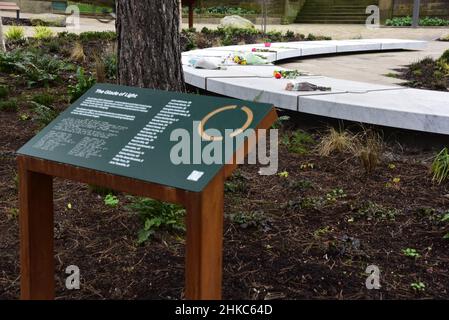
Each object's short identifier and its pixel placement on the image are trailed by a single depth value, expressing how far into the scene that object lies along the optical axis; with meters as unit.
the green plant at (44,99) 6.77
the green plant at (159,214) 3.58
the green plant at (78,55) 10.44
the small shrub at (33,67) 7.99
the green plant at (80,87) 6.59
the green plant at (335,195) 4.12
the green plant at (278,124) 5.42
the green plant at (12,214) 3.92
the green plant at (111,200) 4.07
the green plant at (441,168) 4.41
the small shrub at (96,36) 13.12
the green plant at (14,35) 12.70
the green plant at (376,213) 3.83
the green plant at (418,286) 2.98
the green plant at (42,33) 12.71
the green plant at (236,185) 4.35
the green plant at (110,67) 8.52
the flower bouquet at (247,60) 8.88
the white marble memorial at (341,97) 5.02
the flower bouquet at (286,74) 7.28
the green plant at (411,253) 3.33
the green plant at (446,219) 3.42
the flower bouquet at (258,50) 11.21
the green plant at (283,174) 4.65
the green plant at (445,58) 9.50
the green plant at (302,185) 4.37
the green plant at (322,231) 3.58
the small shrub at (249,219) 3.71
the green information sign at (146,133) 2.30
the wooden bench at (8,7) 23.29
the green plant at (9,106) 6.63
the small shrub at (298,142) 5.26
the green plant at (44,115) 5.68
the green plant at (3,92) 7.12
